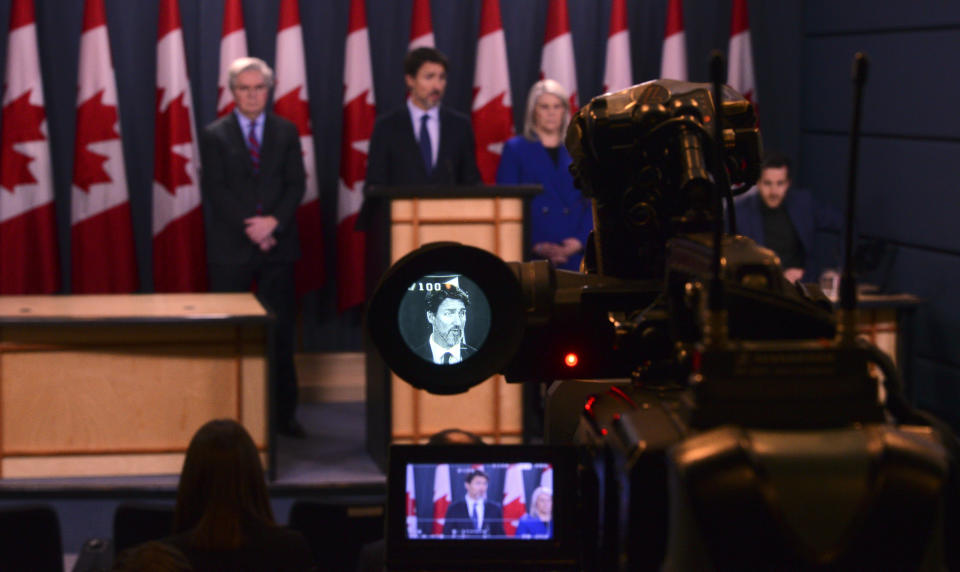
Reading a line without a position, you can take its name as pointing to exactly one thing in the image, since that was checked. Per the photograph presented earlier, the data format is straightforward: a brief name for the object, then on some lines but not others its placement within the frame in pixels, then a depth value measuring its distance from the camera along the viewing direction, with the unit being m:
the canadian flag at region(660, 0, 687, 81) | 13.59
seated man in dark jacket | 11.58
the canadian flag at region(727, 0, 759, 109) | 13.75
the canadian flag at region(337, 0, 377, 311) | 13.02
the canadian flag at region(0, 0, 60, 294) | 12.43
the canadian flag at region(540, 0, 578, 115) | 13.27
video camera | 1.54
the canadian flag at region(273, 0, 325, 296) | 12.86
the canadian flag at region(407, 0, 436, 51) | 13.09
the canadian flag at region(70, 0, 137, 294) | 12.56
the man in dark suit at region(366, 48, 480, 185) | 11.36
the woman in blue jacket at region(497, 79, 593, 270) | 11.34
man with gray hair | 11.31
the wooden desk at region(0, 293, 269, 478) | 9.91
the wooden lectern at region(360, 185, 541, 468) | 9.98
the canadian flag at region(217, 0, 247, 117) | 12.63
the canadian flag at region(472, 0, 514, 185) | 13.18
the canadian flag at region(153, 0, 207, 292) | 12.70
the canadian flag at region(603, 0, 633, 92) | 13.39
